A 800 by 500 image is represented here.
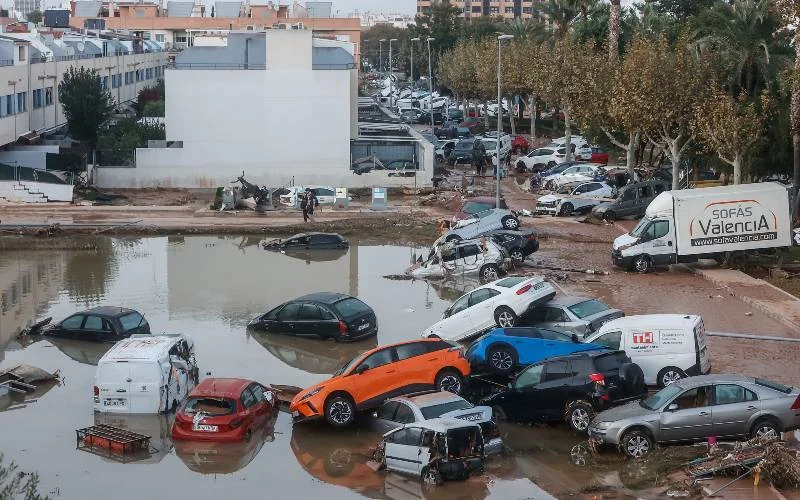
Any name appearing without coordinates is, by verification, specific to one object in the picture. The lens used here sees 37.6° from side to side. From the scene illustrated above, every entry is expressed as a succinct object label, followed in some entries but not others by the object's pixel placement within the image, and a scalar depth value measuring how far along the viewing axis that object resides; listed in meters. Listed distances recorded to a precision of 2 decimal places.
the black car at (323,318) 24.78
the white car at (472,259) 31.61
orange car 18.75
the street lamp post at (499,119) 39.50
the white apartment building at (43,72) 52.09
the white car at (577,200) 44.12
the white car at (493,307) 23.86
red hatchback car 17.97
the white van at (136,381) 19.42
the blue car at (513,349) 20.58
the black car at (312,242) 37.97
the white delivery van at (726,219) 30.66
